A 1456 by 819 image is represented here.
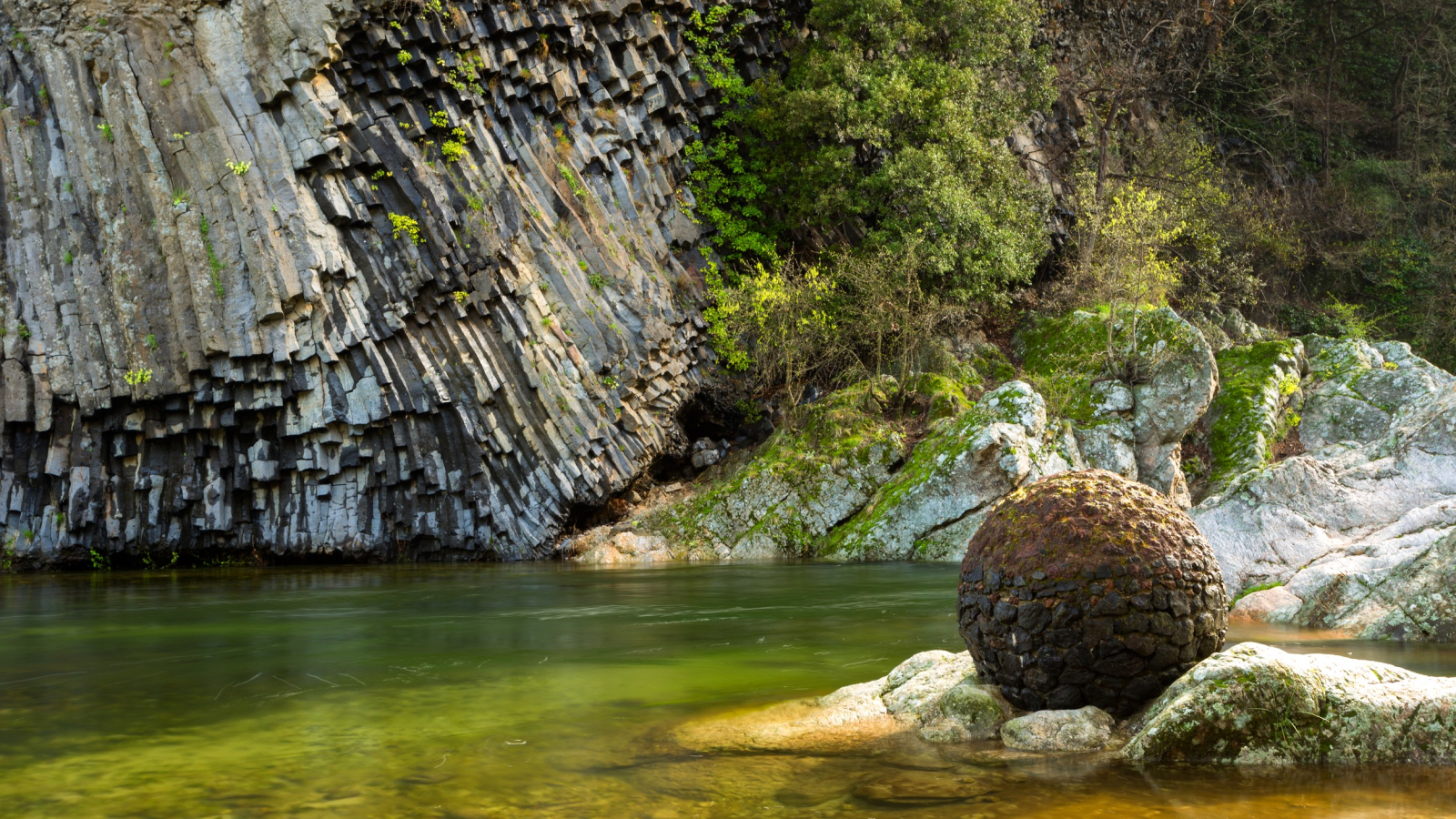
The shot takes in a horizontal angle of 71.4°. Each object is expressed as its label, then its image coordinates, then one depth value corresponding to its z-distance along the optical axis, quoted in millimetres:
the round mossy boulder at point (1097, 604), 5328
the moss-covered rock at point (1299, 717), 4730
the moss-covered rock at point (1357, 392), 22125
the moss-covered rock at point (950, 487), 18375
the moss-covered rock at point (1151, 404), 20828
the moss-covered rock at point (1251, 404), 21578
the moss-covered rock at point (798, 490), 20016
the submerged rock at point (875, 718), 5488
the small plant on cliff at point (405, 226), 19719
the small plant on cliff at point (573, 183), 22828
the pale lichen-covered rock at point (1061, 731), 5184
